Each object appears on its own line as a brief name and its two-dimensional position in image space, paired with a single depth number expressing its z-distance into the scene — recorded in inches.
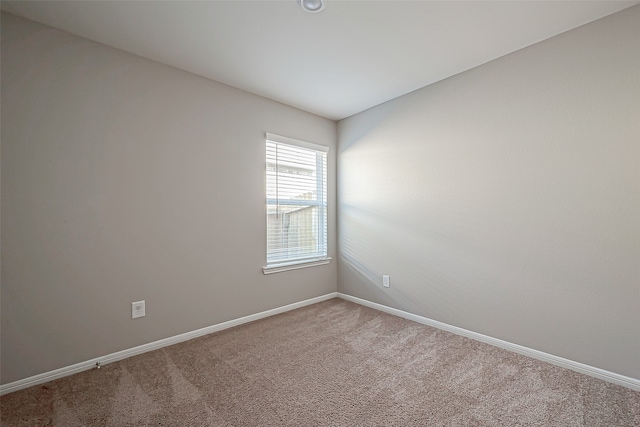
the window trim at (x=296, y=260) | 122.5
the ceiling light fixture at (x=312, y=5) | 69.3
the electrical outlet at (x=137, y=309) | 89.3
